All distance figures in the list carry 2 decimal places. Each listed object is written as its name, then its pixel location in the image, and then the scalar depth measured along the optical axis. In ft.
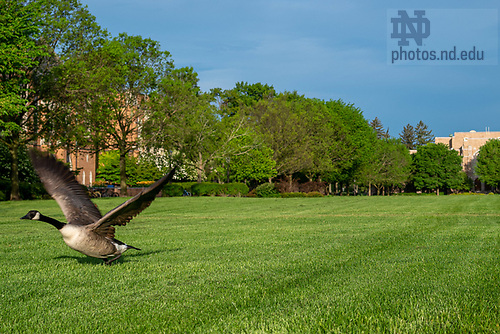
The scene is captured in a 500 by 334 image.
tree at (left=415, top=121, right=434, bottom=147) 575.79
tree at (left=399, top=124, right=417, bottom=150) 577.84
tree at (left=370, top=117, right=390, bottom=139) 533.96
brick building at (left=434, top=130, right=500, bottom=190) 407.03
